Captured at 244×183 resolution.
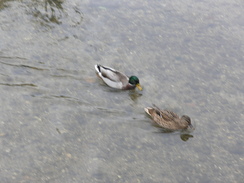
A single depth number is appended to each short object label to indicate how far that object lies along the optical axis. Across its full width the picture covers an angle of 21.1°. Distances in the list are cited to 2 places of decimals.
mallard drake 13.95
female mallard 12.36
